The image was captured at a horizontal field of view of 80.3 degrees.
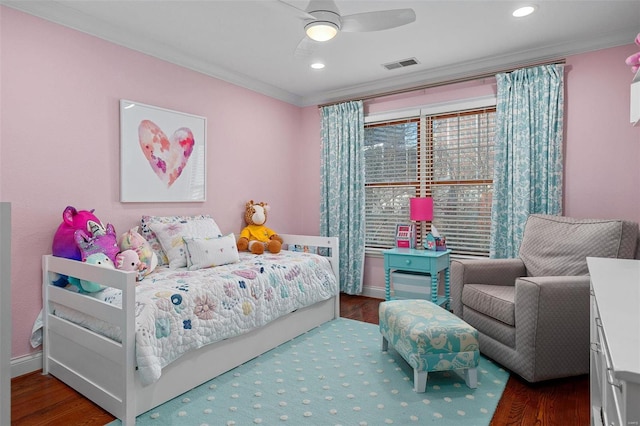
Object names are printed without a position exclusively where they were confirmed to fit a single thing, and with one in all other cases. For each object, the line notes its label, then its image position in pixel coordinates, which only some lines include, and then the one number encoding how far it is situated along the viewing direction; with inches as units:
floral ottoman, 85.4
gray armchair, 88.4
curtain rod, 129.4
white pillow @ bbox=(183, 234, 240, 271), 115.6
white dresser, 26.5
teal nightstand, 137.7
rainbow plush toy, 96.4
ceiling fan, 79.4
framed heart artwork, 117.3
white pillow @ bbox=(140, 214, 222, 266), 119.2
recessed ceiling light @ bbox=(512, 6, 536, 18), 101.3
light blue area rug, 76.8
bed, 74.8
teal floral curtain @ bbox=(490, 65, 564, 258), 126.3
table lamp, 146.2
